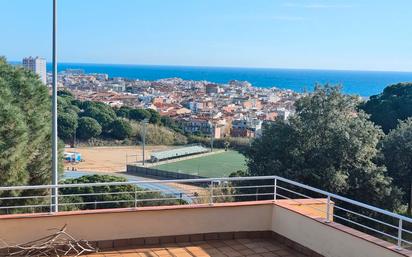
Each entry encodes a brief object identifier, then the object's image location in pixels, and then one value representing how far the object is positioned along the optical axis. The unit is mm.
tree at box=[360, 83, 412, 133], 27438
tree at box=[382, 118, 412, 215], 17734
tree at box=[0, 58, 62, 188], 11133
